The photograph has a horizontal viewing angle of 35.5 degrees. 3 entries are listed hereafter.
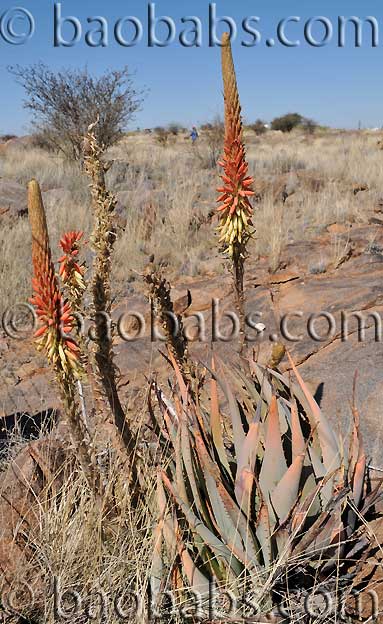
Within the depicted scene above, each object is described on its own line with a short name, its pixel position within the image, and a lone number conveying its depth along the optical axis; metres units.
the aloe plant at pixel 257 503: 2.05
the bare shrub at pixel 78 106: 14.77
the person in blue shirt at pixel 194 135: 18.90
